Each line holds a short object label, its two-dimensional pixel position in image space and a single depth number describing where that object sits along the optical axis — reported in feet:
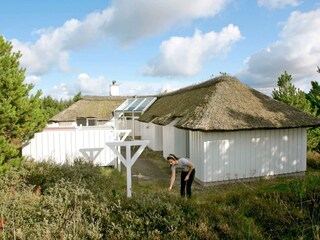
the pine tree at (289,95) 47.01
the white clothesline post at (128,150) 26.61
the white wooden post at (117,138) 38.44
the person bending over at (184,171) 24.90
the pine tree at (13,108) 26.35
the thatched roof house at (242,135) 32.07
